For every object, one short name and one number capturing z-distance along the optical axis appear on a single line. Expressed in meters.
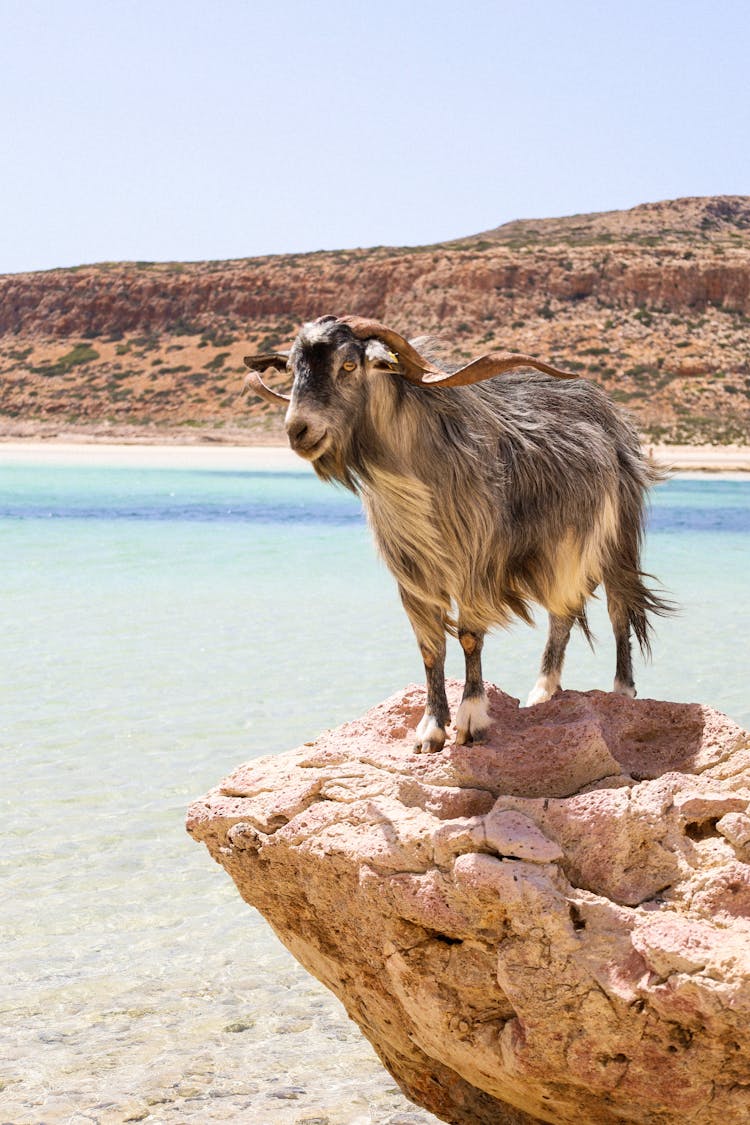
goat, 4.04
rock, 3.14
